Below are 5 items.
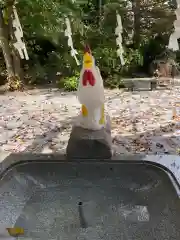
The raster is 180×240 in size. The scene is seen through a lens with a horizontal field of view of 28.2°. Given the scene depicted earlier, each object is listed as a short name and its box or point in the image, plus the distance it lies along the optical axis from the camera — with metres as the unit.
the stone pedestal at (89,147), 1.81
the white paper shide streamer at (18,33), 2.86
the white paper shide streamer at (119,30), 2.87
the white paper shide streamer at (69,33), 2.89
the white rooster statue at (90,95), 1.82
